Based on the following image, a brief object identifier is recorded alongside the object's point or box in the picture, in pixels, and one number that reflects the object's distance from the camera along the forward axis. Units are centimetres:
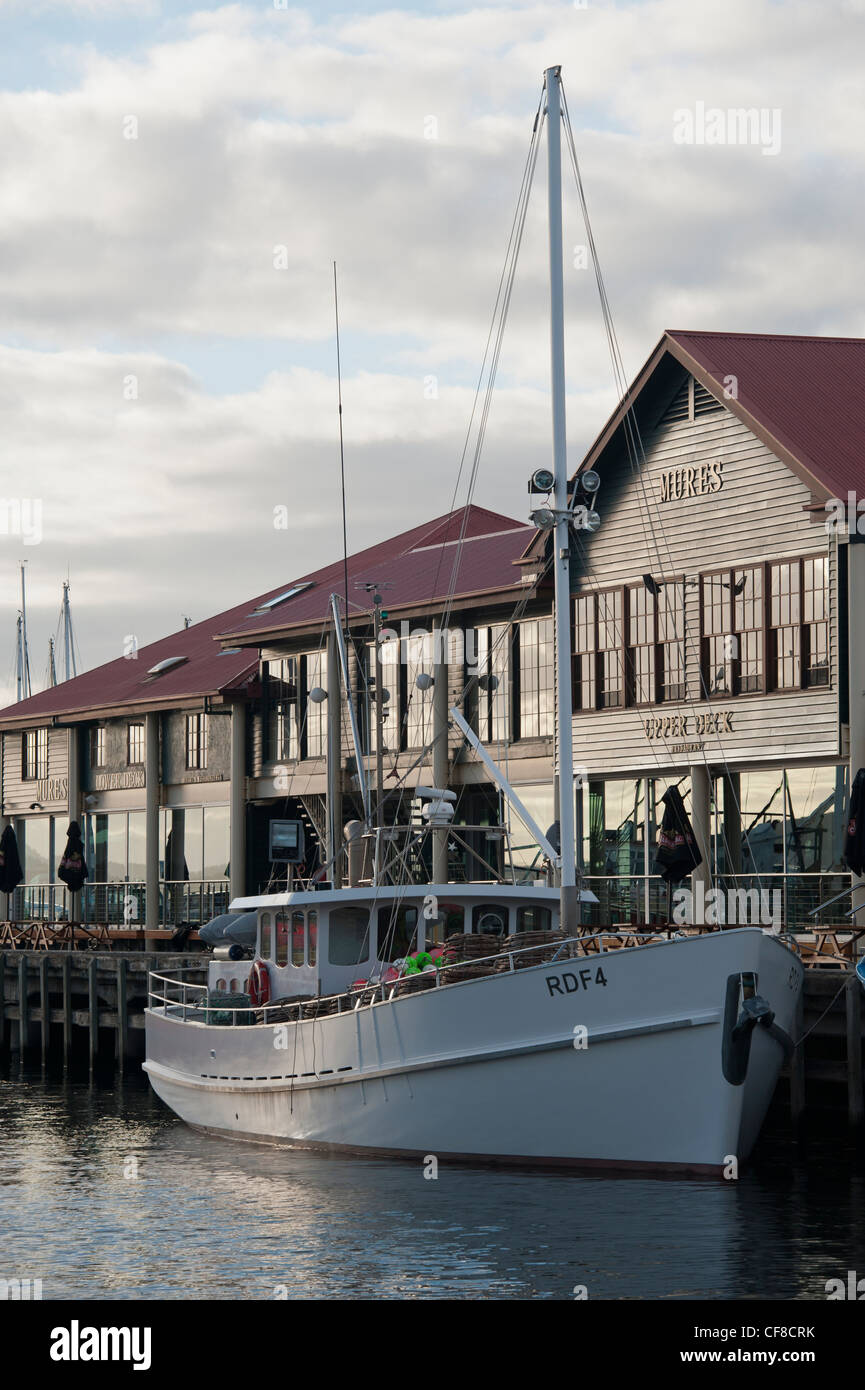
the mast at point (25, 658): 9356
